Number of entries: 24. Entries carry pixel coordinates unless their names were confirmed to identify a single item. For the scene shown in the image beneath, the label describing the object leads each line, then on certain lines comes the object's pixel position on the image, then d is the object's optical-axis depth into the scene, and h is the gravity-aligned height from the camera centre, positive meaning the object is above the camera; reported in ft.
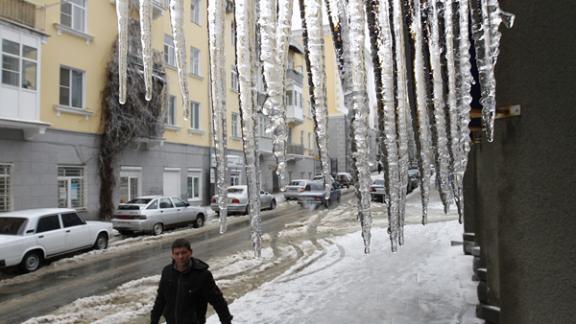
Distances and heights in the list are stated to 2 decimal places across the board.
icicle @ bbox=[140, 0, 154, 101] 6.36 +2.28
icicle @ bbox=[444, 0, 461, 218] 6.69 +1.26
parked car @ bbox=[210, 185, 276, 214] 69.31 -2.29
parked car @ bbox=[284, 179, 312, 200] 85.73 -0.63
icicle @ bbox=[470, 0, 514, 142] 5.63 +1.74
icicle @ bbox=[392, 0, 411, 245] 6.60 +1.17
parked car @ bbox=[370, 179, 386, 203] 61.79 -1.23
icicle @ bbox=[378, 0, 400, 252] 6.34 +1.17
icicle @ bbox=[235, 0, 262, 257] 5.78 +1.61
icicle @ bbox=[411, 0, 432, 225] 6.89 +1.30
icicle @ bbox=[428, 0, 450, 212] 6.84 +1.19
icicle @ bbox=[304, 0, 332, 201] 5.72 +1.45
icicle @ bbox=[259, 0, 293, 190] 5.45 +1.56
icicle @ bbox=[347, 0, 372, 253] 5.75 +1.15
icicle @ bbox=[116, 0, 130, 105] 6.40 +2.26
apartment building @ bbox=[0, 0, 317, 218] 48.62 +10.30
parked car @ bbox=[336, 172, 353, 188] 120.87 +1.03
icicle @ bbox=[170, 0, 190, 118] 6.19 +2.13
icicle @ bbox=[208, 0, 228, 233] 6.13 +1.41
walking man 13.02 -3.19
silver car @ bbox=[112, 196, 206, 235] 50.80 -3.24
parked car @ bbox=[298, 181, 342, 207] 83.10 -2.18
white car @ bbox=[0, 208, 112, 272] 32.40 -3.63
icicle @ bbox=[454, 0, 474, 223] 6.35 +1.48
